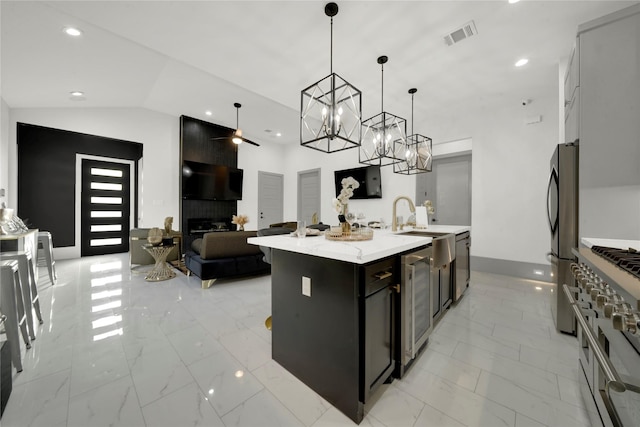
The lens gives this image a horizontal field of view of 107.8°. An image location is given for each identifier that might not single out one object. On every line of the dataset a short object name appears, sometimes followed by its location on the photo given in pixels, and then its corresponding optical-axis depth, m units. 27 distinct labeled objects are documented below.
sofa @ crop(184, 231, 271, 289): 3.30
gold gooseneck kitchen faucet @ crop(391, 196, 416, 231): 2.74
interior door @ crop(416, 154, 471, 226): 4.61
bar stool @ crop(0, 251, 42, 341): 1.96
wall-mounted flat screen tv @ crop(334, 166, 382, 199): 5.53
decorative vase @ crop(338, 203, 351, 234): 1.82
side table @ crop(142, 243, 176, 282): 3.65
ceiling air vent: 2.36
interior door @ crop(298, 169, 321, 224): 6.96
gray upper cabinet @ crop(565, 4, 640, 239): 1.97
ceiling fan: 4.70
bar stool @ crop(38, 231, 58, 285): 3.52
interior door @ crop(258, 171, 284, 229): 7.23
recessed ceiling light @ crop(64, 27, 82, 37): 2.60
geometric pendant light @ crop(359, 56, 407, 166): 2.58
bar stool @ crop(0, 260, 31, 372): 1.55
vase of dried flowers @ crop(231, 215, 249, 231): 4.54
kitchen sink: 2.50
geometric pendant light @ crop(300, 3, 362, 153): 1.76
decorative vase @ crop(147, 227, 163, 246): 3.62
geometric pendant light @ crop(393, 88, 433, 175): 3.05
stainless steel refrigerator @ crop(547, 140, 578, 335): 2.11
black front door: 5.43
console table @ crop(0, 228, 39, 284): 2.75
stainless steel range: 0.67
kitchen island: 1.23
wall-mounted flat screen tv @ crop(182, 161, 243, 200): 5.48
